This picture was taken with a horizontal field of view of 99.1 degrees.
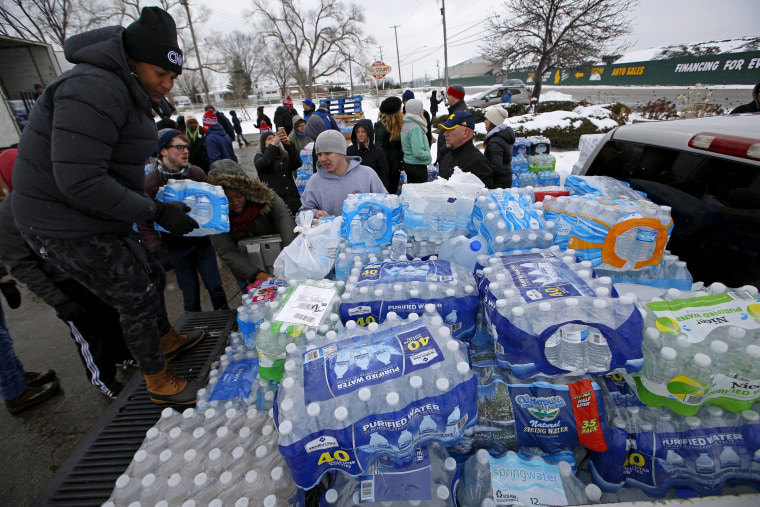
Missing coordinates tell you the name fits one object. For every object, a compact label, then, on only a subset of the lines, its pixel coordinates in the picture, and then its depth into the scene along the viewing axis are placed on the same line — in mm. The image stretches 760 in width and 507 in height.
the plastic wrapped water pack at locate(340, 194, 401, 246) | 2479
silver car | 22562
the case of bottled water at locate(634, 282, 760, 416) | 1276
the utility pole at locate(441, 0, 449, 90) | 24016
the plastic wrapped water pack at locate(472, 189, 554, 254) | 2117
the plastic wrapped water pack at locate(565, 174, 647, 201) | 2557
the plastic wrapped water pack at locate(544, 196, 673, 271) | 1874
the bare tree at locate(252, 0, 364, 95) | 37656
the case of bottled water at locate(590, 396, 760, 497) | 1296
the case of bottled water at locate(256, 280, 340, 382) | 1687
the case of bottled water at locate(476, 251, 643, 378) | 1353
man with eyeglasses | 2904
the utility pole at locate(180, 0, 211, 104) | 23216
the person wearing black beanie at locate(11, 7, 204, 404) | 1635
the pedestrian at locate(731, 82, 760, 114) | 4172
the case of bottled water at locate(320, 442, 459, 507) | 1272
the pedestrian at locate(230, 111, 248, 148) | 14266
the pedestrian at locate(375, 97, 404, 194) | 5438
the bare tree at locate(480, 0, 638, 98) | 16453
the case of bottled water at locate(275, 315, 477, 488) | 1249
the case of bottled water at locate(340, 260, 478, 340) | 1758
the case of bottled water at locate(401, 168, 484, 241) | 2379
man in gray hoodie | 3299
